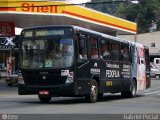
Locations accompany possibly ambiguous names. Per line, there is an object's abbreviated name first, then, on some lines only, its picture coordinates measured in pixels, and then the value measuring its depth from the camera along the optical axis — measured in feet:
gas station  116.38
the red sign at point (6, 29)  126.52
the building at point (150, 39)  281.95
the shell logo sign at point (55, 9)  114.32
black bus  65.72
